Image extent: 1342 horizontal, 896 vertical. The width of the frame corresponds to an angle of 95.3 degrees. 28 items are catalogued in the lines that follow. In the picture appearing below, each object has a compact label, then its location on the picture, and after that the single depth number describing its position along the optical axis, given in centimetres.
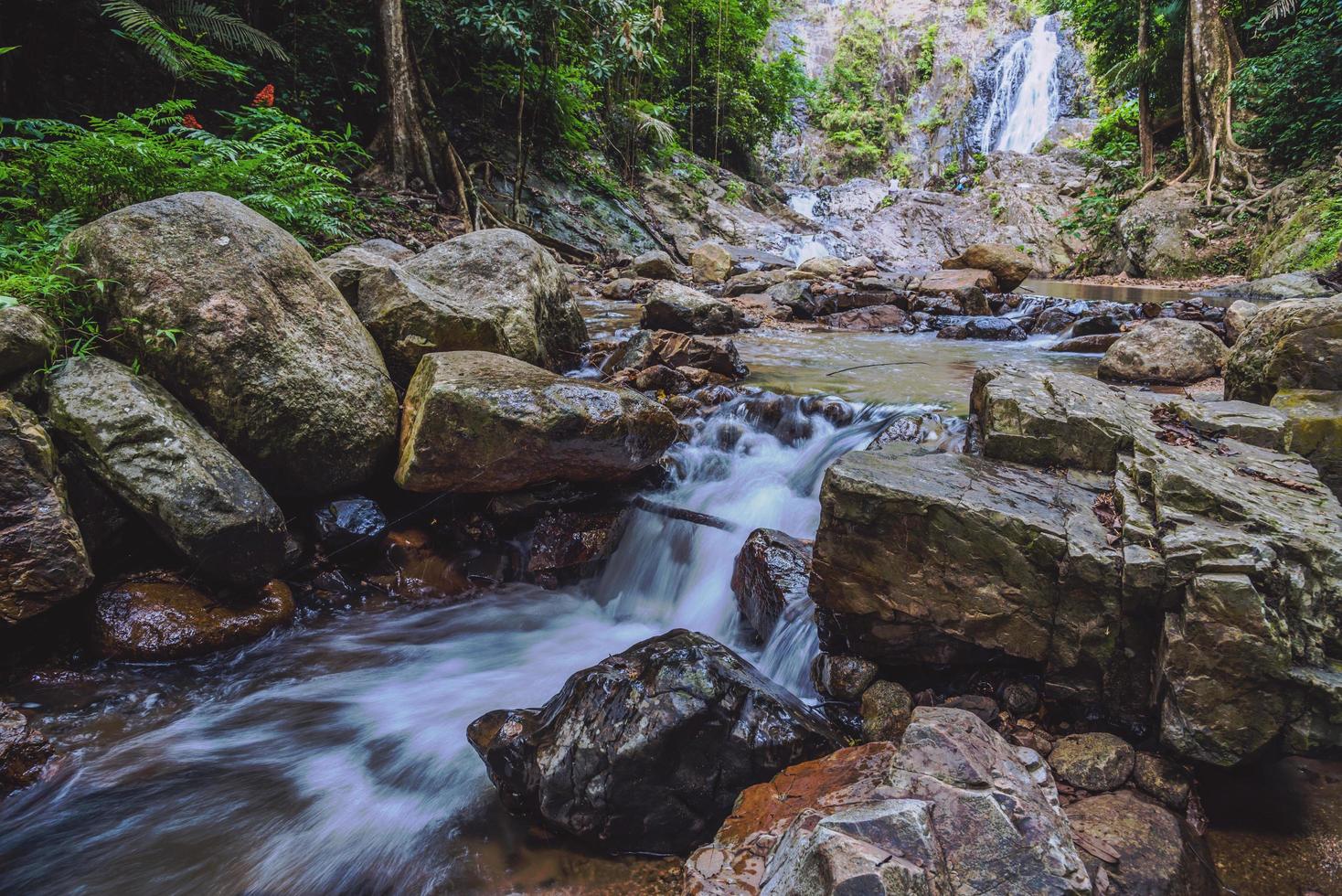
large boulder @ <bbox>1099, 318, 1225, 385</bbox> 570
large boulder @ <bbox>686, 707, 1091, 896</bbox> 139
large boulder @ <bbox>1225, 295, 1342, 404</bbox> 344
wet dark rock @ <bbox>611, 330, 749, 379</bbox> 642
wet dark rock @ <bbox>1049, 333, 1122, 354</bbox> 771
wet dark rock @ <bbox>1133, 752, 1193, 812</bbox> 213
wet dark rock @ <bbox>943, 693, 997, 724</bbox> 255
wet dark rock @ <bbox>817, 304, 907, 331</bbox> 993
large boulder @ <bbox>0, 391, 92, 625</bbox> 274
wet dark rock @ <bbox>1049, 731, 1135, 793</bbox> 221
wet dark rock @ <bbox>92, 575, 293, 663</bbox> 316
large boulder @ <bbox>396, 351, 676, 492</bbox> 380
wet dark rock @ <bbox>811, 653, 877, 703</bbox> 285
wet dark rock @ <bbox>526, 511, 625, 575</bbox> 434
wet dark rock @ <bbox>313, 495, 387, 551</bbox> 399
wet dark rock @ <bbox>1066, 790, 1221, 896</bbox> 180
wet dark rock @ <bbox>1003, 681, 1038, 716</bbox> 254
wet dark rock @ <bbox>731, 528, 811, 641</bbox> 347
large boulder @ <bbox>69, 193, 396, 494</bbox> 340
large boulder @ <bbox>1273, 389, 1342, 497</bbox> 300
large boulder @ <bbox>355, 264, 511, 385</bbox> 452
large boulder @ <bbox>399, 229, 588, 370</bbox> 529
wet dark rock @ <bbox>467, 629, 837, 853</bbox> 230
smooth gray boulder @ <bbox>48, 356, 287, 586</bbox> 306
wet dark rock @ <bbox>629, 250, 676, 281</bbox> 1244
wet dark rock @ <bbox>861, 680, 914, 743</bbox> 264
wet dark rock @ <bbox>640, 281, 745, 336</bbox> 824
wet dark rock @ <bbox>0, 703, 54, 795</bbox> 248
